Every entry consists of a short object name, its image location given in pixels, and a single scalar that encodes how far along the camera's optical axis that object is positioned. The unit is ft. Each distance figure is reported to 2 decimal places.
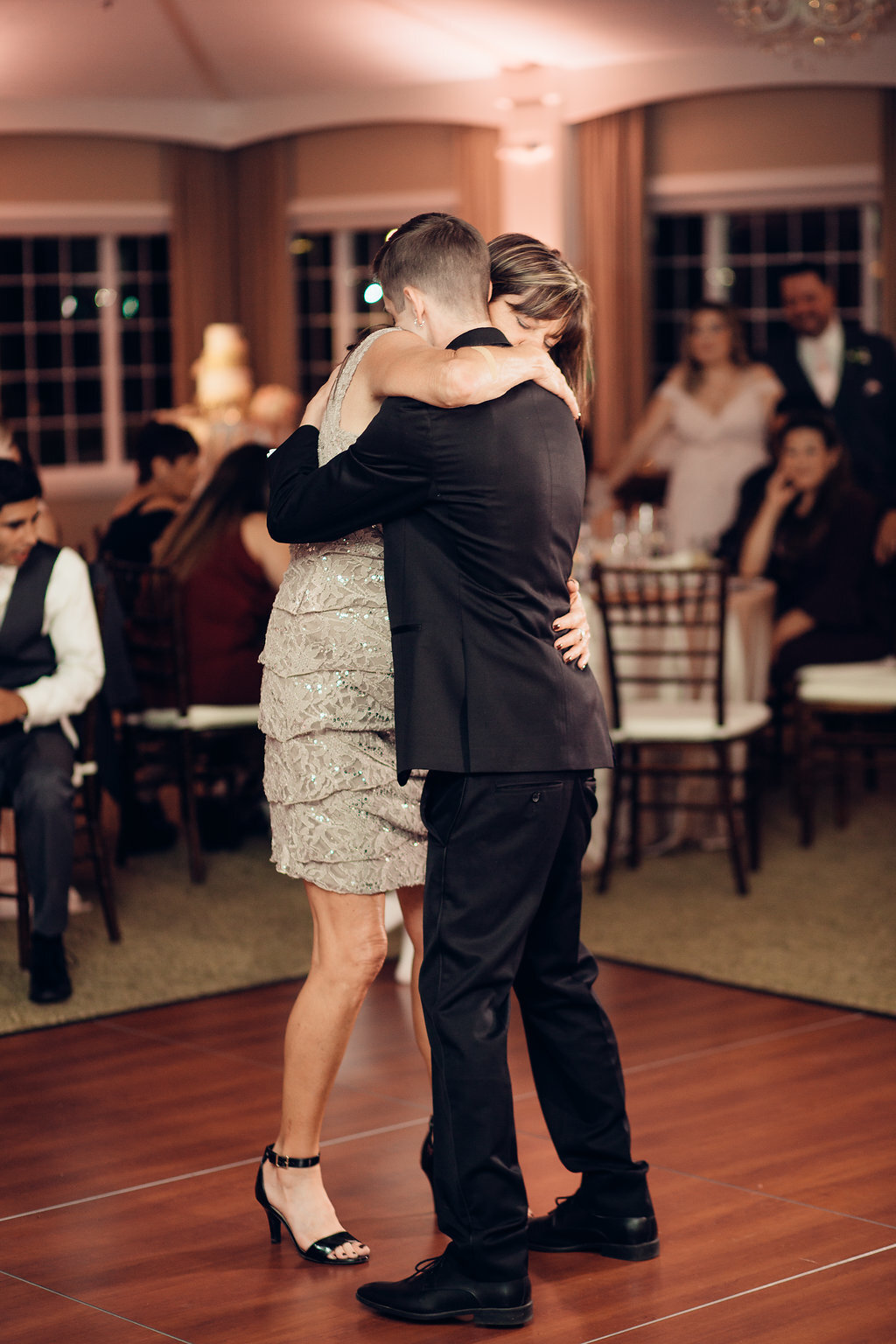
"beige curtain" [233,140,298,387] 39.70
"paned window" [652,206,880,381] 35.27
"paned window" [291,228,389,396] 40.36
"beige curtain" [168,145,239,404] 39.96
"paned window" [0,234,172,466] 40.70
